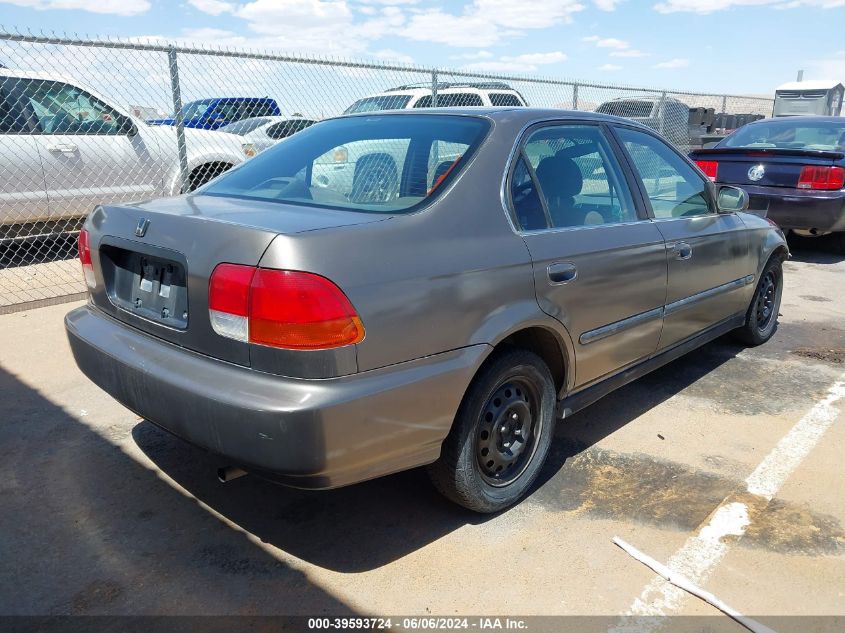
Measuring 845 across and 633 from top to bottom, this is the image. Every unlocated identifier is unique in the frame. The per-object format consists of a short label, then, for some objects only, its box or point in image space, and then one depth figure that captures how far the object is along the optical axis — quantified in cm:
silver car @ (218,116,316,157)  1042
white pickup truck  639
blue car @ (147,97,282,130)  977
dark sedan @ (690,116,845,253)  760
